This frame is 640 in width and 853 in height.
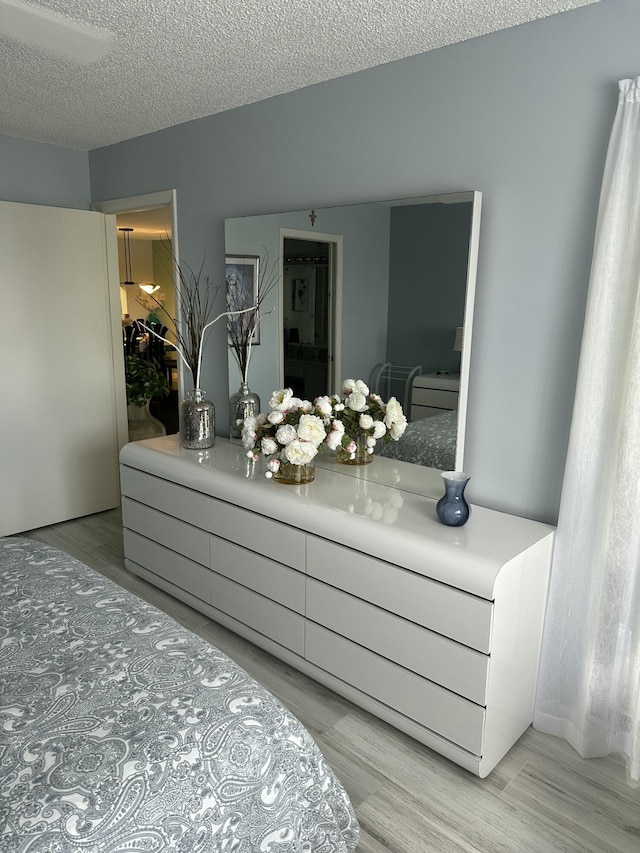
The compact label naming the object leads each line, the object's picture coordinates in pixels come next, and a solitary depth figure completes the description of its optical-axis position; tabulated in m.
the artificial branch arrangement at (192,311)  3.34
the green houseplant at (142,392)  4.60
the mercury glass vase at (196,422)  3.11
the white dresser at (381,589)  1.92
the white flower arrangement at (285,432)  2.46
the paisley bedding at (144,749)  1.17
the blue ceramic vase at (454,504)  2.10
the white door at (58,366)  3.69
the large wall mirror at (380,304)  2.32
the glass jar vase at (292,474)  2.57
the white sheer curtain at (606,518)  1.82
